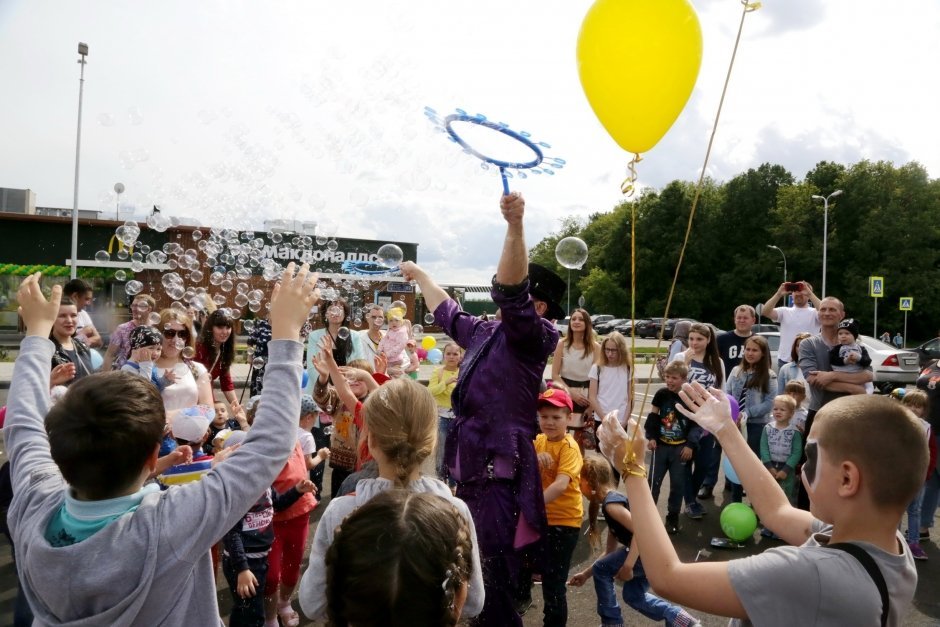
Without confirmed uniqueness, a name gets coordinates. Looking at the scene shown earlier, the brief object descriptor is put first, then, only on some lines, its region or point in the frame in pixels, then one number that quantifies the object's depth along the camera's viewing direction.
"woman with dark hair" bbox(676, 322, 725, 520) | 5.82
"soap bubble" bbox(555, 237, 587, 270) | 4.32
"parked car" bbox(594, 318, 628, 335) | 44.09
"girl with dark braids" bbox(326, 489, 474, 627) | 1.15
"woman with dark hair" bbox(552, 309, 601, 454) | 6.70
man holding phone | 7.33
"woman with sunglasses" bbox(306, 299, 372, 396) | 5.65
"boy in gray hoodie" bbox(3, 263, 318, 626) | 1.42
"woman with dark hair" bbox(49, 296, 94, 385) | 4.29
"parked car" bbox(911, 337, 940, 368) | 15.94
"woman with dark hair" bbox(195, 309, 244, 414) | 5.32
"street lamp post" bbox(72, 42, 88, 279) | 8.48
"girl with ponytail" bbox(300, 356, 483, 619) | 1.97
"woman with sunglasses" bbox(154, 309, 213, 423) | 4.31
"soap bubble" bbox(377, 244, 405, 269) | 5.12
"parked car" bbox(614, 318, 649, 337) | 41.76
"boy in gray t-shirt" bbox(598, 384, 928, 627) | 1.44
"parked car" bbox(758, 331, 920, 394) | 14.66
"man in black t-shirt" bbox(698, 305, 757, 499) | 6.88
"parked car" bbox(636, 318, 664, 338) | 39.17
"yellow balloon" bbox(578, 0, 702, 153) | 2.83
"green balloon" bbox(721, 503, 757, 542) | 4.91
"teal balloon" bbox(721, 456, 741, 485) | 5.87
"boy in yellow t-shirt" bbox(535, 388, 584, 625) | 3.25
